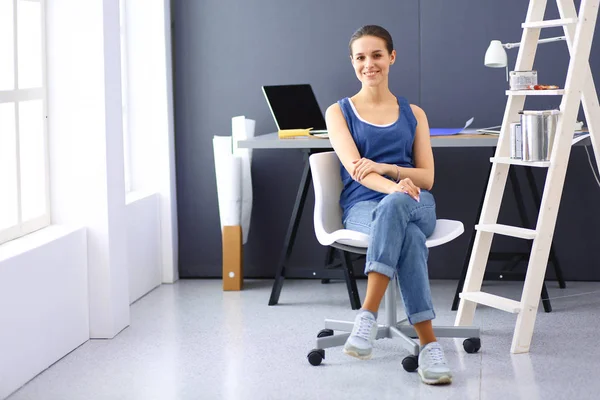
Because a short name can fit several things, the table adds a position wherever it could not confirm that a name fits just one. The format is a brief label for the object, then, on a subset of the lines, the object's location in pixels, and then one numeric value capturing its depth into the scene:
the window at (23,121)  3.61
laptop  4.83
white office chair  3.63
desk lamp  4.66
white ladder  3.78
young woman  3.43
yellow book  4.69
